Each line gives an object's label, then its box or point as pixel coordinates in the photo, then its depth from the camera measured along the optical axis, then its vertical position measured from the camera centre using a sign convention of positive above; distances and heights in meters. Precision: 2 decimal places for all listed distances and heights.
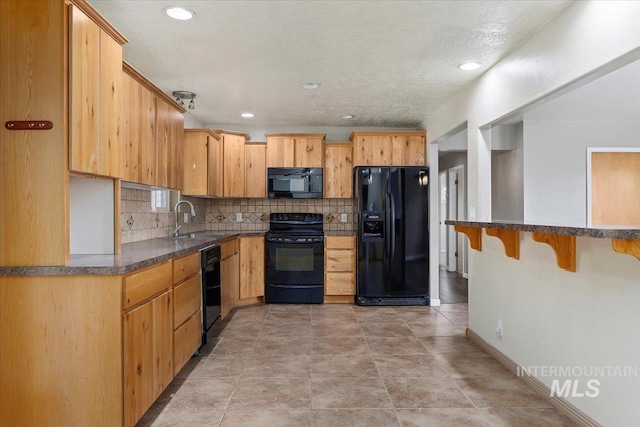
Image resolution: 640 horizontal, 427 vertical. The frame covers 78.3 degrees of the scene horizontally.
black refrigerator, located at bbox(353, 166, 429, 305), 4.84 -0.22
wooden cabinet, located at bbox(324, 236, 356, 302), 4.99 -0.63
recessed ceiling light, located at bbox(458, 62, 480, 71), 3.14 +1.22
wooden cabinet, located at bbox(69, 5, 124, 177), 1.86 +0.62
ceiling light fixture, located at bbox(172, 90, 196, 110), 3.89 +1.23
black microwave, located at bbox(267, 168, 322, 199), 5.14 +0.46
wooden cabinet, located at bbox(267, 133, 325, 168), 5.16 +0.86
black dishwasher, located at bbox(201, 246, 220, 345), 3.25 -0.62
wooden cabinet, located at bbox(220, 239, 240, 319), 3.95 -0.65
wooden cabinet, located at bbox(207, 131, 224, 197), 4.46 +0.62
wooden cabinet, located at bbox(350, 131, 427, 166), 5.02 +0.86
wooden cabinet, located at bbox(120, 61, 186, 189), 2.50 +0.61
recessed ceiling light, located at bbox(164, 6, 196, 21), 2.30 +1.22
